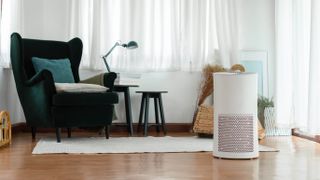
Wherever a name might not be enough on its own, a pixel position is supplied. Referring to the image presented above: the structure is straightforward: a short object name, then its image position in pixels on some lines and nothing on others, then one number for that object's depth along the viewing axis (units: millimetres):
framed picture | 5695
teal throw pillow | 4660
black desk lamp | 5324
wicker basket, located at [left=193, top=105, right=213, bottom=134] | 4734
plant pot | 5281
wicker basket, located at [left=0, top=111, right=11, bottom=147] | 3922
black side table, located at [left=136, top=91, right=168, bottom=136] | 5293
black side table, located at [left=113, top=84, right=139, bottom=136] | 5270
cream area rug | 3676
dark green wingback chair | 4156
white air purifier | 3320
